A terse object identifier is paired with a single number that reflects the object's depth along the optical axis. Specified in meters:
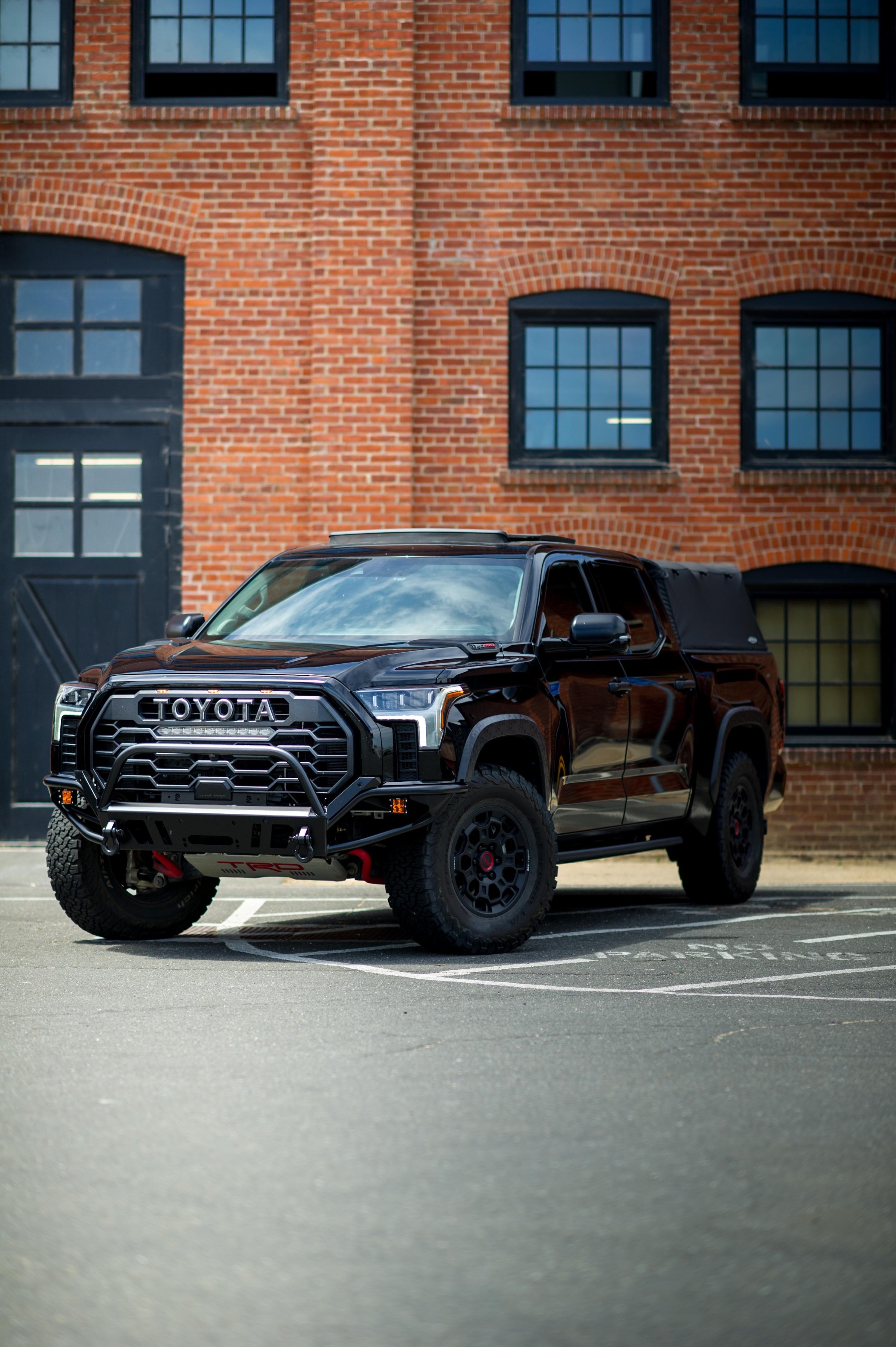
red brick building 15.55
